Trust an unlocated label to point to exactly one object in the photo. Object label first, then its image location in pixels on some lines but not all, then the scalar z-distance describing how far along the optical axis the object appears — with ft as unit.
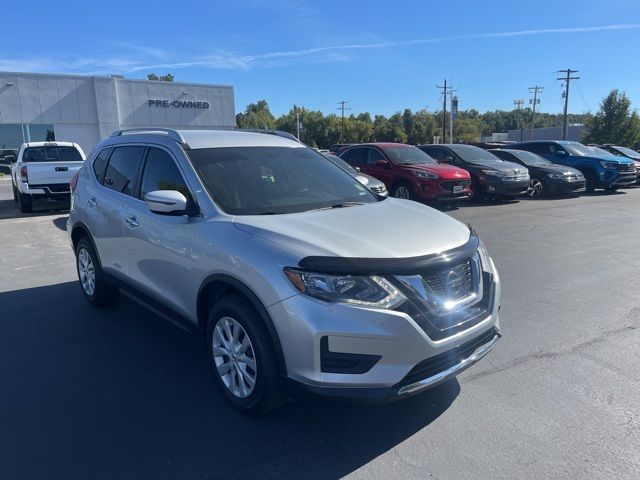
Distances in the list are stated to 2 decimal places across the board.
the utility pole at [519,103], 361.06
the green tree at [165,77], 332.80
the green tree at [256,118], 362.04
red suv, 40.34
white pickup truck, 39.58
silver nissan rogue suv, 9.01
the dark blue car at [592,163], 55.01
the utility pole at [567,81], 218.13
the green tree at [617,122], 158.30
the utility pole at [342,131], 282.03
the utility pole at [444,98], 230.89
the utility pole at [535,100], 319.68
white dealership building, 108.37
